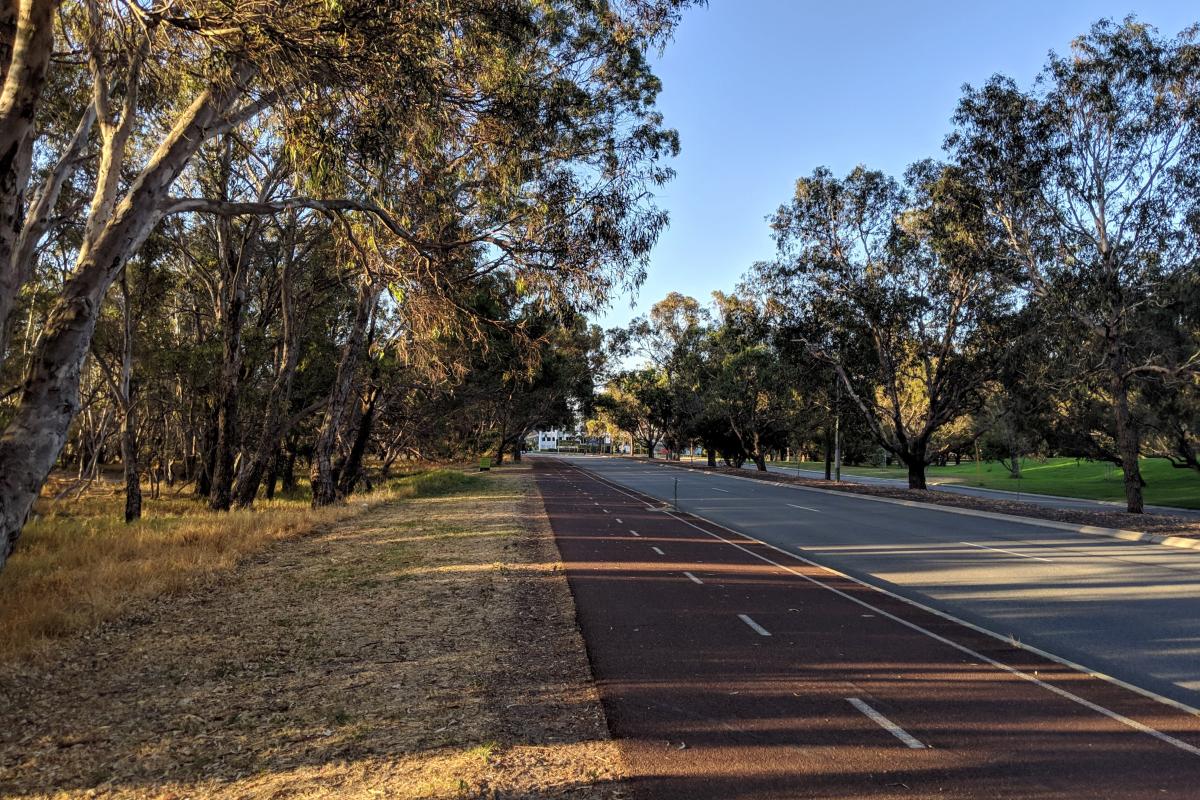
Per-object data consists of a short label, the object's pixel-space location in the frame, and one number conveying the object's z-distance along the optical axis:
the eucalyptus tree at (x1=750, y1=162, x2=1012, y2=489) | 28.50
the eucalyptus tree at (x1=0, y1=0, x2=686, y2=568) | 6.87
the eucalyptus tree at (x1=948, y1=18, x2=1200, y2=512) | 20.84
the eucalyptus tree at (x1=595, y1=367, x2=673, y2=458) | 72.81
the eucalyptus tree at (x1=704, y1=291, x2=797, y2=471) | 45.84
